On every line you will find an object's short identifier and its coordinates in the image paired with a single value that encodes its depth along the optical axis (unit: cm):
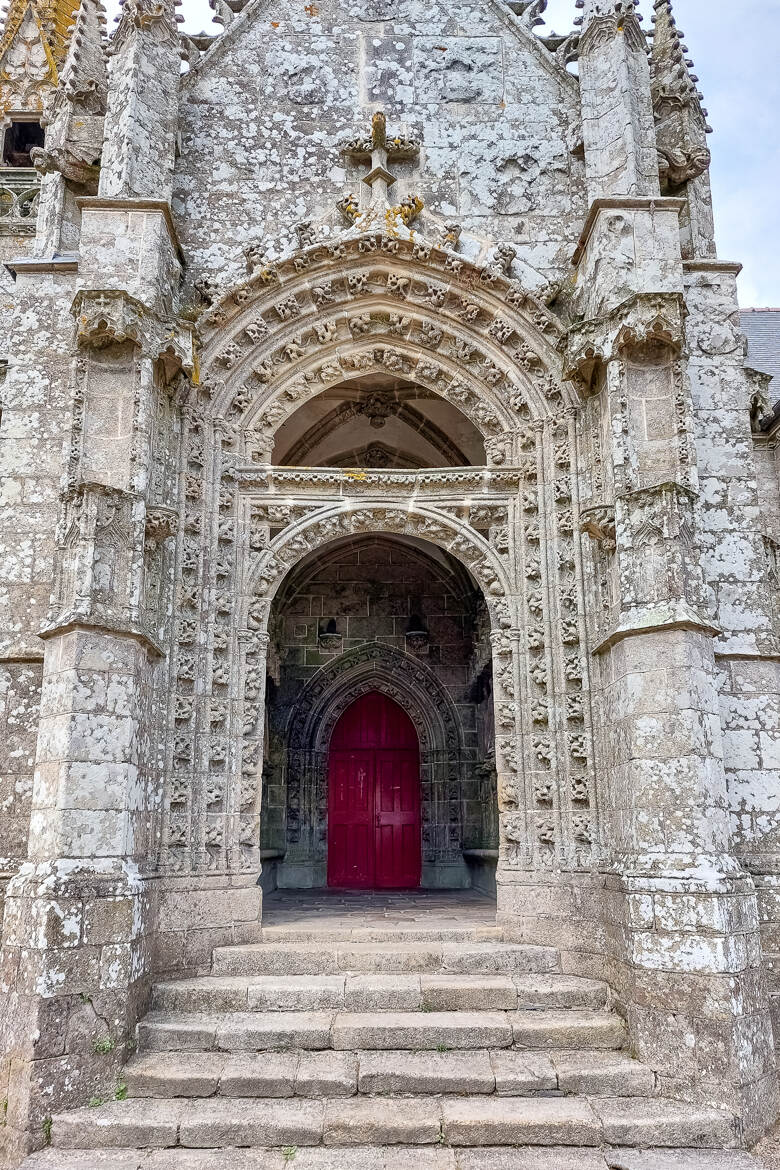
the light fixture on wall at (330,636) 1021
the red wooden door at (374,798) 1009
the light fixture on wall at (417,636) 1006
